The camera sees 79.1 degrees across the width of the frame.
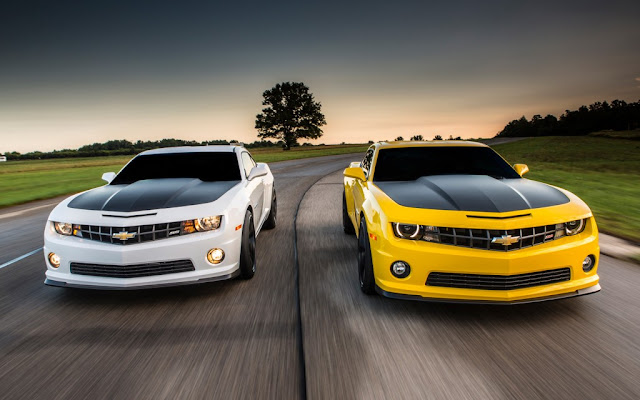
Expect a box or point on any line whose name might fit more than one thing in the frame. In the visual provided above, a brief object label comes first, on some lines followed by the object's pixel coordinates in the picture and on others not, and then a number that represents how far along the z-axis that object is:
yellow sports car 2.93
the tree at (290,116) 65.88
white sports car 3.41
